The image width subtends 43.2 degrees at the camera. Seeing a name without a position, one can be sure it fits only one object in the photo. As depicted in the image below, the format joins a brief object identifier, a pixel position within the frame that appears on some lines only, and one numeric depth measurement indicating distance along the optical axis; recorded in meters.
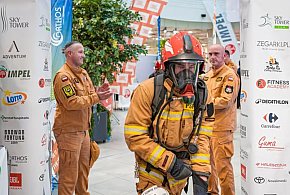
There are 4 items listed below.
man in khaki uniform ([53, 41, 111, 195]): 3.40
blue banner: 4.64
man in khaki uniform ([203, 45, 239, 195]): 3.70
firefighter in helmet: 2.12
